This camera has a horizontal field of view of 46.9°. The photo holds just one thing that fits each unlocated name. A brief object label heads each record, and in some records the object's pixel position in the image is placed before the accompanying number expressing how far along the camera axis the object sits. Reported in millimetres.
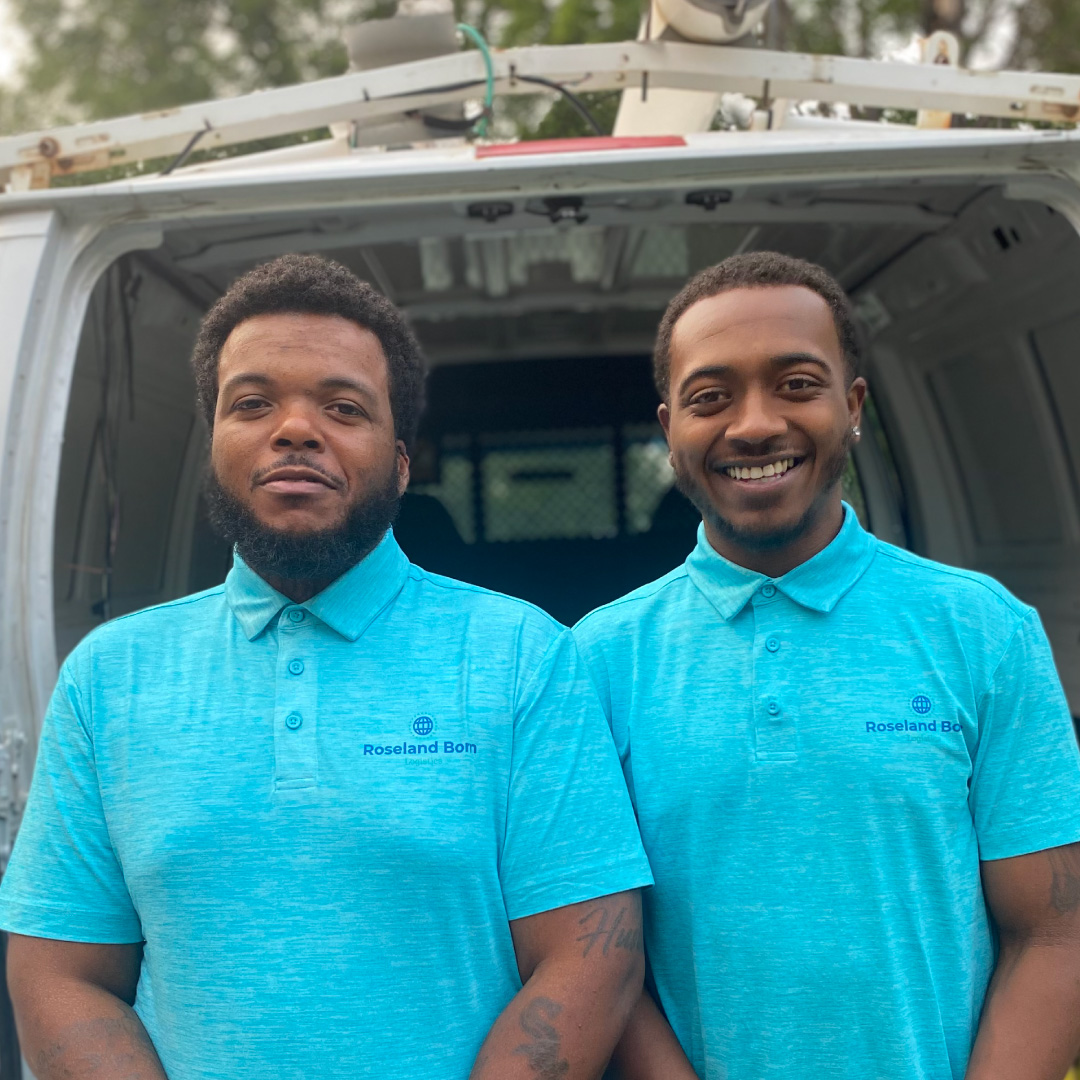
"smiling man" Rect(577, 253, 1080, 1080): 1417
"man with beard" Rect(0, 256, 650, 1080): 1372
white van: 2184
